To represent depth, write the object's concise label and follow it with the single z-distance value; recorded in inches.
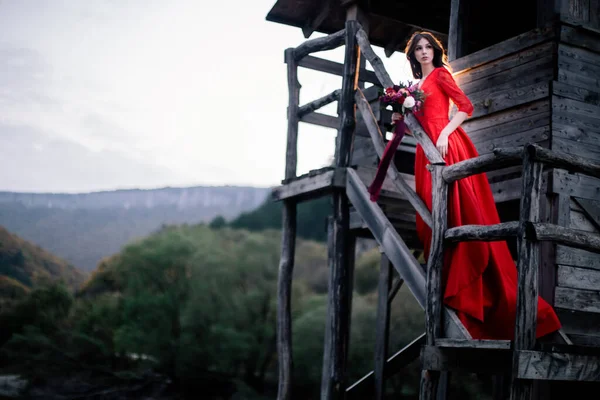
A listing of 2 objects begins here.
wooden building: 184.5
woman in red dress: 211.5
